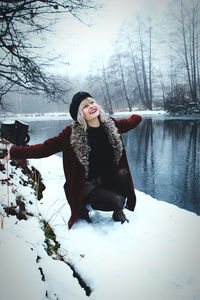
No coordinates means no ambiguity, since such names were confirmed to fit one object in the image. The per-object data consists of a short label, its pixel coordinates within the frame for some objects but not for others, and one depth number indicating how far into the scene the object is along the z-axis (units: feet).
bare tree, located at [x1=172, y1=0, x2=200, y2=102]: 53.06
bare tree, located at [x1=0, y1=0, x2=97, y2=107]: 11.96
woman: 6.59
